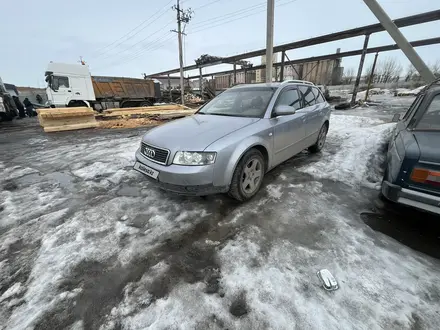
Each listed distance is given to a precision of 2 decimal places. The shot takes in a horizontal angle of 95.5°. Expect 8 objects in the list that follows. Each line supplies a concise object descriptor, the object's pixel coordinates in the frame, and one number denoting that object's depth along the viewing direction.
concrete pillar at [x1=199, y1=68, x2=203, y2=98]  21.46
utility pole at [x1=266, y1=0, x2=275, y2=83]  8.06
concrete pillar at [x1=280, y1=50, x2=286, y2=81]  13.82
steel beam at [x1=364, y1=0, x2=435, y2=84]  5.95
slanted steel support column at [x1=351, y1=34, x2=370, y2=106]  11.42
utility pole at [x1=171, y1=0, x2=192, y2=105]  19.16
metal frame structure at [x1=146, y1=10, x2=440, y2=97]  8.53
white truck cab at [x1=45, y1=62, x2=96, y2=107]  11.94
